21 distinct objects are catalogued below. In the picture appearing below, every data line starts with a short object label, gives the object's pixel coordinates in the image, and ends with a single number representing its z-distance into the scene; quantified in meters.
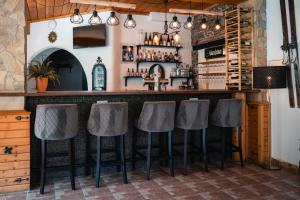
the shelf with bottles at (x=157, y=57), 7.05
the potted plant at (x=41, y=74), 3.63
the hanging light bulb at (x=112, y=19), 4.59
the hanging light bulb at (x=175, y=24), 4.89
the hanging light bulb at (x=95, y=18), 4.40
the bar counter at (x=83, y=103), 3.58
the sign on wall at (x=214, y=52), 6.13
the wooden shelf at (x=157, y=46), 7.02
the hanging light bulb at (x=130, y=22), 4.69
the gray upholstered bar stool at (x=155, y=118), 3.58
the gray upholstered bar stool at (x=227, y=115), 4.08
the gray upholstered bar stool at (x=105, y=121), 3.35
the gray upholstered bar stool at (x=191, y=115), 3.81
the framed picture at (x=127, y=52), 6.95
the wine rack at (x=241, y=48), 4.91
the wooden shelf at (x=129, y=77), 6.91
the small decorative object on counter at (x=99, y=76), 6.82
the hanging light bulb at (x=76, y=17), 4.42
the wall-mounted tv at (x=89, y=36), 6.66
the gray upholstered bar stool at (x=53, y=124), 3.12
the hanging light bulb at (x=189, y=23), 4.97
